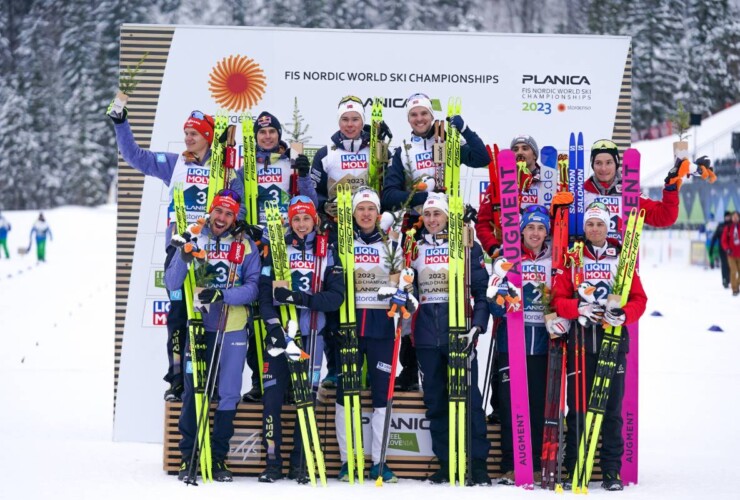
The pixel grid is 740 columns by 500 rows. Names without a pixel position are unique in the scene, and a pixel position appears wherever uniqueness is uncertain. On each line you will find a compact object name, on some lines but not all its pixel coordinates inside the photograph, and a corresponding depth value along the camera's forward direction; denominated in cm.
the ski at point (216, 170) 1364
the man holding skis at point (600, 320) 1278
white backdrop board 1689
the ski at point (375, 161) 1441
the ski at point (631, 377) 1324
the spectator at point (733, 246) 4062
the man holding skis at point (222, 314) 1289
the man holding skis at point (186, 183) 1388
